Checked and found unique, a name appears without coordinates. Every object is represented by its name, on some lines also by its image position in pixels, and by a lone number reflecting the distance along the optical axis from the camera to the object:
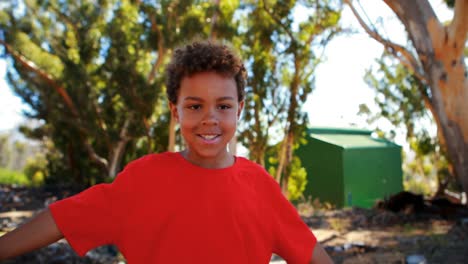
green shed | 10.30
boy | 1.43
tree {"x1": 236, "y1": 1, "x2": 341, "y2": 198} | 9.96
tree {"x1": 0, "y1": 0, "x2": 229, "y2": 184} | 11.63
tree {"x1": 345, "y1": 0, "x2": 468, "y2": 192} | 5.45
